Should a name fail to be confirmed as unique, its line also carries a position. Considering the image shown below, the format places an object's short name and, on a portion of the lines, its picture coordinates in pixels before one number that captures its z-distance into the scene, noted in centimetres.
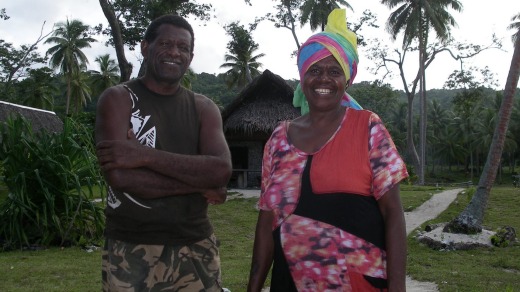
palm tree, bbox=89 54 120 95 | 4531
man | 217
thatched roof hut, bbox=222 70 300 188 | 1789
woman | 199
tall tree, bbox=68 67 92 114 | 4433
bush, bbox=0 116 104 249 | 829
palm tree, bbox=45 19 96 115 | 4191
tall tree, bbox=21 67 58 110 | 4062
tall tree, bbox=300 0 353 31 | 2926
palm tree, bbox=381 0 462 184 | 3066
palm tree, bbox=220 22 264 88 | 3703
